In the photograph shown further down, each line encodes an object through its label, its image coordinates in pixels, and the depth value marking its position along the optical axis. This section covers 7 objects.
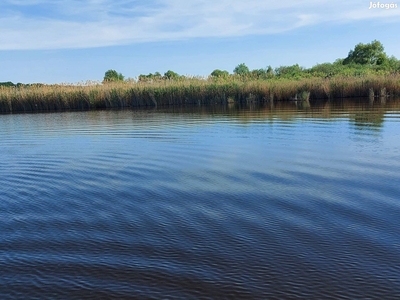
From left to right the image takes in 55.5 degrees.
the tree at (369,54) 59.56
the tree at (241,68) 92.06
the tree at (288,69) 55.09
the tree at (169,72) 81.16
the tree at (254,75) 30.97
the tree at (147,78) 29.35
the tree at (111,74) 90.12
